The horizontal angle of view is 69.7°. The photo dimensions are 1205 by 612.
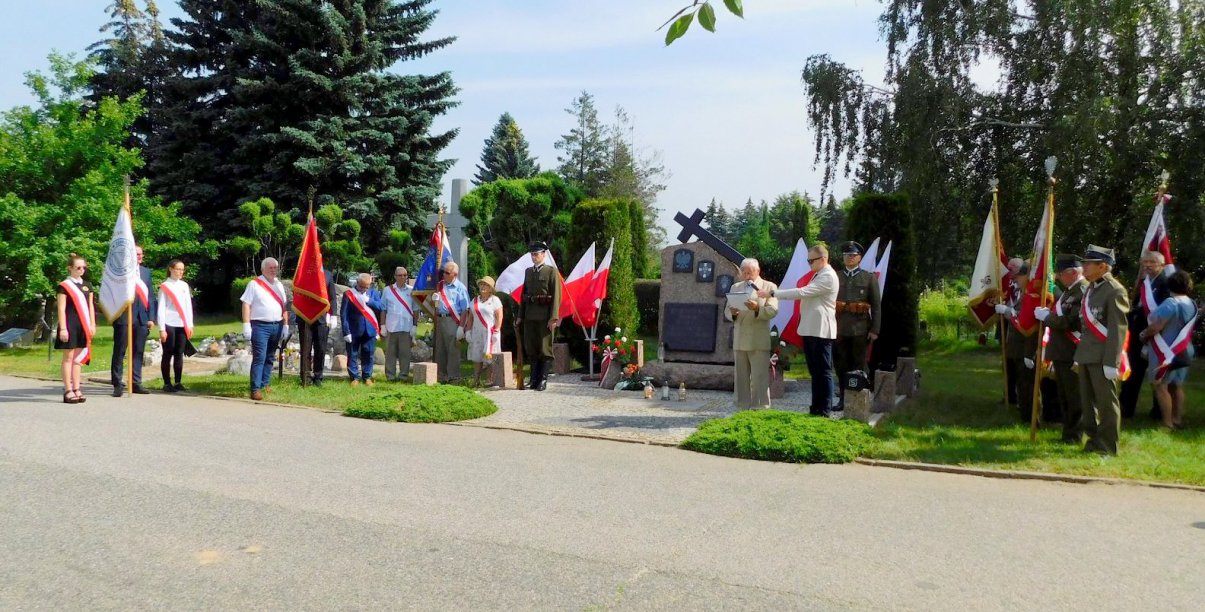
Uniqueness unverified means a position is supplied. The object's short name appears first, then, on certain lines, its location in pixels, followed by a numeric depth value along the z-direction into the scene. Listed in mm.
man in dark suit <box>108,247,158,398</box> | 11078
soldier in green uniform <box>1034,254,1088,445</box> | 7969
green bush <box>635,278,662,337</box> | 25531
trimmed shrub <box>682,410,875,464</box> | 7277
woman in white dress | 12359
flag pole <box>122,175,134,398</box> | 11094
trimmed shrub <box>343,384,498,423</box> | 9367
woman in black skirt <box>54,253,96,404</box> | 10070
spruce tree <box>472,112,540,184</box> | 53875
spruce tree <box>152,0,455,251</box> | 30219
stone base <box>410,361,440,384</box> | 11750
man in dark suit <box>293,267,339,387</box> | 12031
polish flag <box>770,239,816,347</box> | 11195
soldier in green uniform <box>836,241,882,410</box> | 9914
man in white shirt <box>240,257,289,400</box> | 10992
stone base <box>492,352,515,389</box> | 12445
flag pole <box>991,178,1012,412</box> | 9859
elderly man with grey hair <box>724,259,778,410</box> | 9211
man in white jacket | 9062
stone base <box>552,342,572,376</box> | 14445
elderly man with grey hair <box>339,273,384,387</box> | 12508
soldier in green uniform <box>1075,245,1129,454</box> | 7262
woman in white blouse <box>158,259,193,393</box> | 11516
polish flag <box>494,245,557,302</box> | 13305
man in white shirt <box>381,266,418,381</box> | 13094
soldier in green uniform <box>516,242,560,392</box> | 12055
